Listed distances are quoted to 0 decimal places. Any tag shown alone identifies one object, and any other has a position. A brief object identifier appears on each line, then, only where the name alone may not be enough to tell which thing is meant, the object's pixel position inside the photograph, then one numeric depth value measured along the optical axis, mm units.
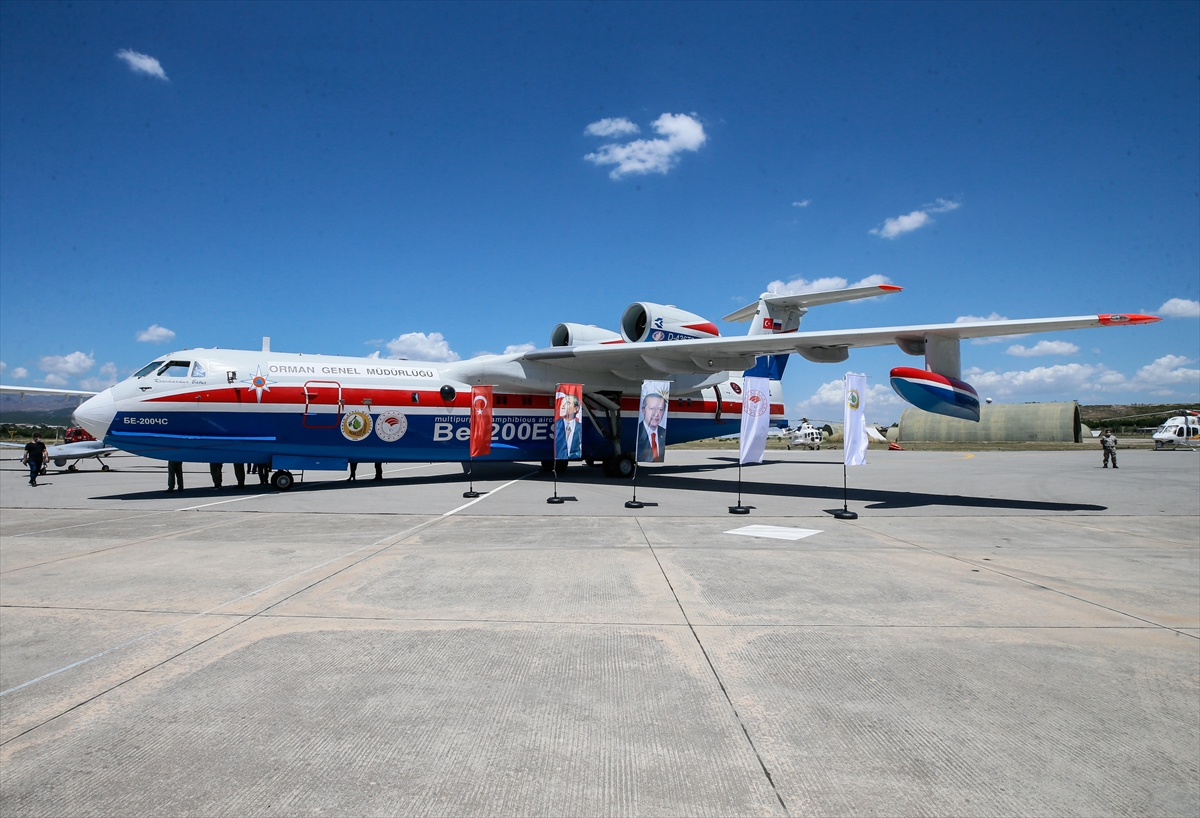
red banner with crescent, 14492
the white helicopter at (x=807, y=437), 53259
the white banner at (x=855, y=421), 11734
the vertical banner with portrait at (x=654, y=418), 12773
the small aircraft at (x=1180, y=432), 46000
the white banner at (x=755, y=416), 11898
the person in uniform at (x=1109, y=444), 23662
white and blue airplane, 13008
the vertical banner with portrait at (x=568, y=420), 14000
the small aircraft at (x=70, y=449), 21609
